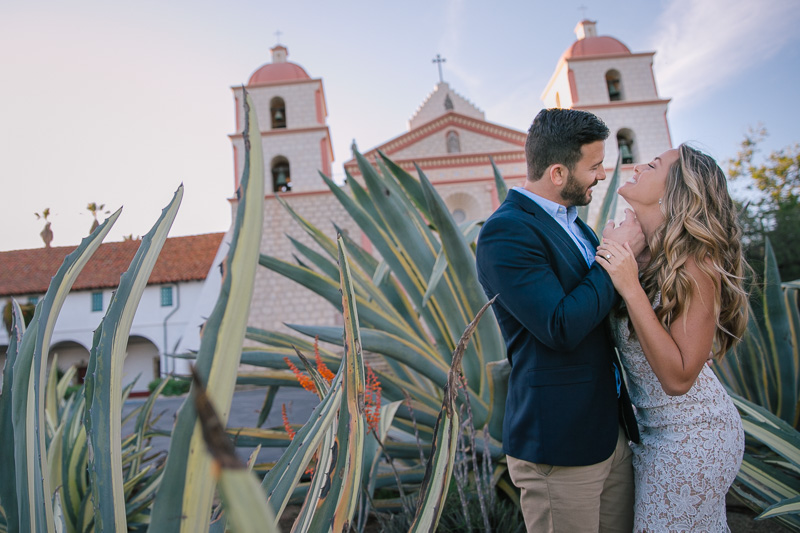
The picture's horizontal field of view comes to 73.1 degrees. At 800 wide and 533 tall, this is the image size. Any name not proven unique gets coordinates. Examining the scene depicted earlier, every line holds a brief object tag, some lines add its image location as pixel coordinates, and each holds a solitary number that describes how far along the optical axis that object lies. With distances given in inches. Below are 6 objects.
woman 41.8
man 41.9
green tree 537.0
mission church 612.1
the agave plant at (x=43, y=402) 23.3
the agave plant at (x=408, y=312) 70.0
